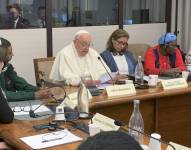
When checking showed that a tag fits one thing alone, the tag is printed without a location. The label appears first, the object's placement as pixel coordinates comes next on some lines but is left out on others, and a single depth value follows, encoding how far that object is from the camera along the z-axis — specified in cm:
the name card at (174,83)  331
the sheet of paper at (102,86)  323
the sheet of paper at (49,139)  195
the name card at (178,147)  172
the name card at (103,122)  201
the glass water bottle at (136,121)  215
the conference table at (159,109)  297
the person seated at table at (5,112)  229
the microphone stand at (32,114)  242
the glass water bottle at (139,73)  350
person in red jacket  411
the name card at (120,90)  303
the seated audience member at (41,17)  517
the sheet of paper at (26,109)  253
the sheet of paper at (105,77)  345
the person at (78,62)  361
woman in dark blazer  398
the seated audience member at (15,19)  497
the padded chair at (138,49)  524
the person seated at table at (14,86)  281
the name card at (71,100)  257
